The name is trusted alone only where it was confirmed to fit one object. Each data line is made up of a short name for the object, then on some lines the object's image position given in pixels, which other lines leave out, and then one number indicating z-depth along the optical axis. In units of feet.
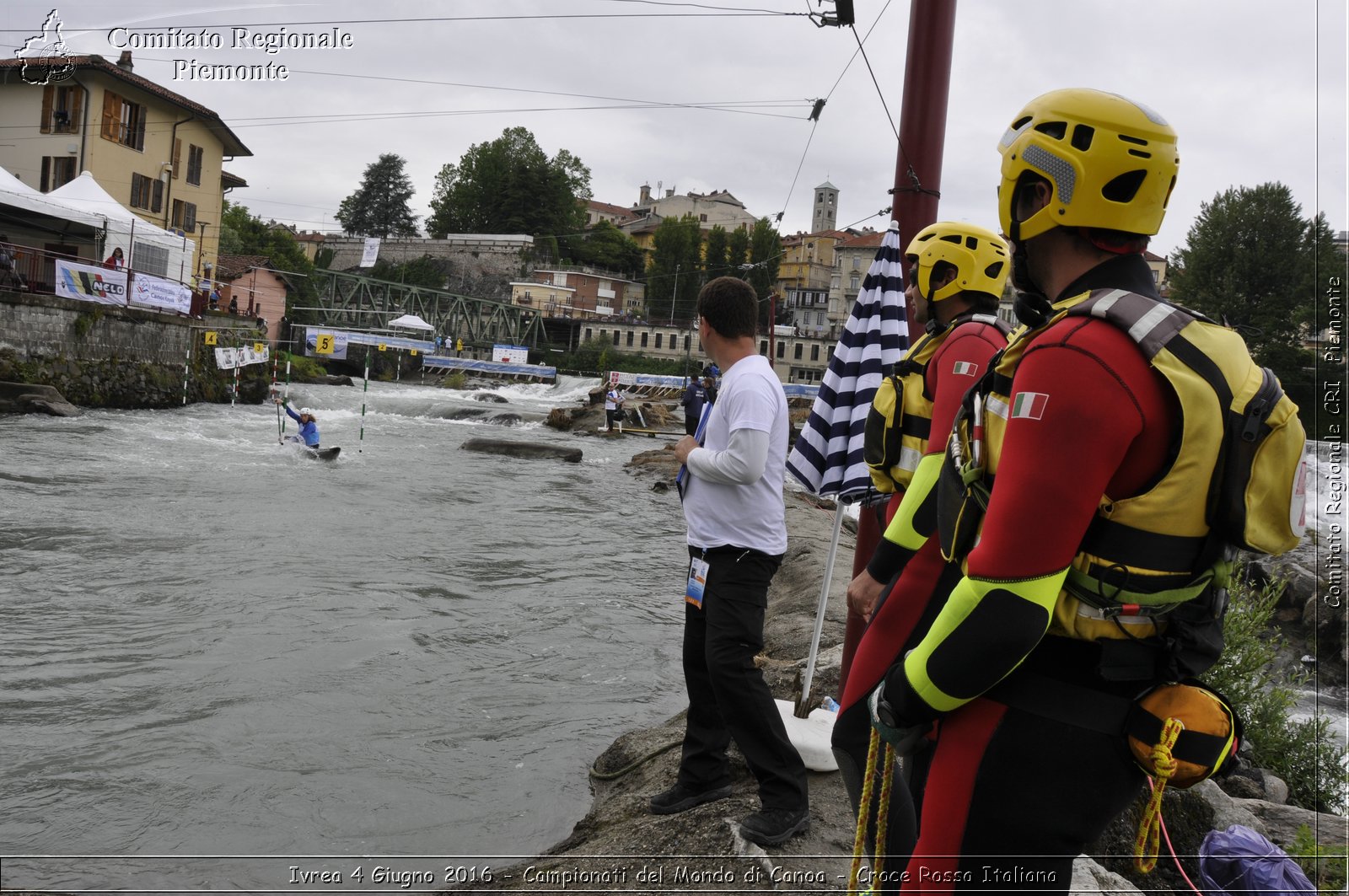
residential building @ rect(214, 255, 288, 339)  196.85
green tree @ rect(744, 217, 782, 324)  309.83
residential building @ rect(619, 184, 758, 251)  432.25
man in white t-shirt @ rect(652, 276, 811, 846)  13.21
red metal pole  15.99
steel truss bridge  262.67
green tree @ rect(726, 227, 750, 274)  341.00
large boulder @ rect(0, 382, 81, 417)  78.02
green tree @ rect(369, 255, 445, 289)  357.61
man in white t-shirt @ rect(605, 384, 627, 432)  127.65
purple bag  11.20
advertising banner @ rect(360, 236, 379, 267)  239.05
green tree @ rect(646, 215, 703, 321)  350.64
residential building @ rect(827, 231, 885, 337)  347.15
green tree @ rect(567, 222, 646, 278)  391.24
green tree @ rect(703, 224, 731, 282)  346.74
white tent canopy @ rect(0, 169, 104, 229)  89.71
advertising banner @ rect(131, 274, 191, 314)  99.35
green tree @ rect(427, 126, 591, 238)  386.52
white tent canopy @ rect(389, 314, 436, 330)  191.93
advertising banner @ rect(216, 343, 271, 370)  87.81
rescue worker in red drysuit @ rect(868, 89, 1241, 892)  5.68
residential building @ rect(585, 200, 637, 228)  458.91
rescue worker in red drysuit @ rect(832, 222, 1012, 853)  9.19
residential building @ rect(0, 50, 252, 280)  130.62
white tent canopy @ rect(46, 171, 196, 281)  100.83
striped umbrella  15.47
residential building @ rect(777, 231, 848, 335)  362.12
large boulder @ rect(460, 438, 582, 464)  92.84
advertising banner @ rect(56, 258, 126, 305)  89.15
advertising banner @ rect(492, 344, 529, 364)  232.73
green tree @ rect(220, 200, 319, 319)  286.05
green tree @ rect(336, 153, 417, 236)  428.15
